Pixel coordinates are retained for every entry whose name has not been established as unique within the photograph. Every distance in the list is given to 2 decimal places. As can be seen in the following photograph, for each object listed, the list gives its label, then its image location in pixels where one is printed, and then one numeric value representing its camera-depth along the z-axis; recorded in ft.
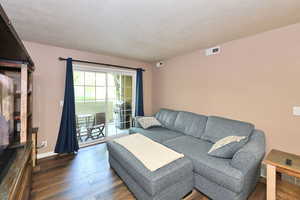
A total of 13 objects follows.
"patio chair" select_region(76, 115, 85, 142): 10.85
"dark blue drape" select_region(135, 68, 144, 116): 13.07
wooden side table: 4.69
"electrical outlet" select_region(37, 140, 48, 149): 8.95
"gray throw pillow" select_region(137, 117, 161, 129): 10.50
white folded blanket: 5.44
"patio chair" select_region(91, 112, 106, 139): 11.60
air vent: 8.83
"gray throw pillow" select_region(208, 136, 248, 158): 5.64
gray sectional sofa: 4.93
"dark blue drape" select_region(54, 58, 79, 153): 9.20
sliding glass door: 10.78
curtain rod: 9.23
